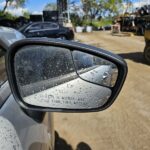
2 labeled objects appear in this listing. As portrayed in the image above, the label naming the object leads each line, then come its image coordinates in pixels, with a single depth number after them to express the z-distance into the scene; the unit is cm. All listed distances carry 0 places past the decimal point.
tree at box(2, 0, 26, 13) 2128
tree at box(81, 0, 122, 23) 2249
